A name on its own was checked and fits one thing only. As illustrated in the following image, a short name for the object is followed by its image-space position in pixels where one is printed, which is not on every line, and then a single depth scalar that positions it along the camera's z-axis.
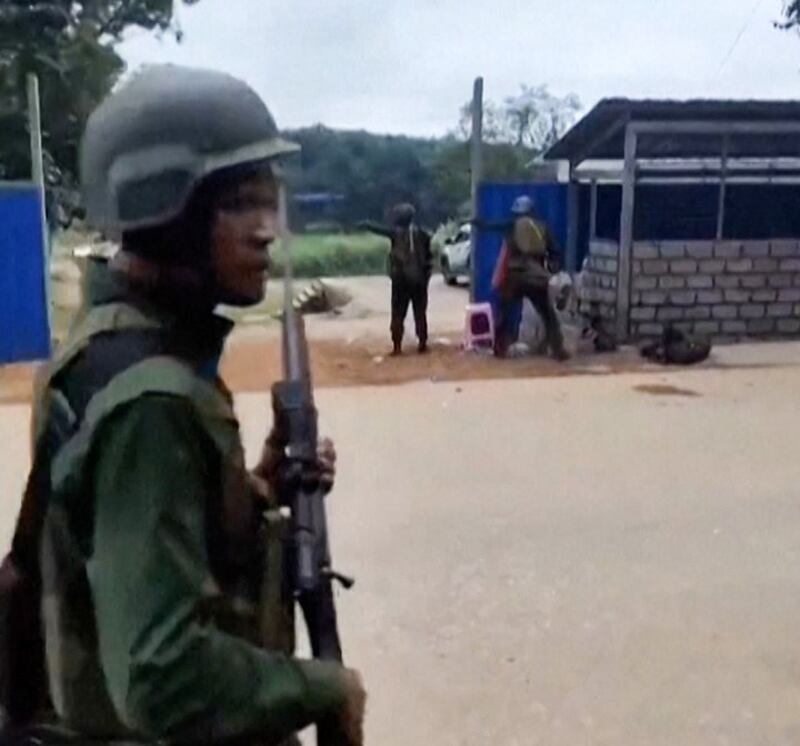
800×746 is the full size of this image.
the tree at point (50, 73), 20.02
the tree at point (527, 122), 26.06
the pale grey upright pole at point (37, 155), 11.30
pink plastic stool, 12.96
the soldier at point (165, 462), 1.38
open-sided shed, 12.94
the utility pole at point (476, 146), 12.76
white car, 22.98
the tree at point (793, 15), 17.35
